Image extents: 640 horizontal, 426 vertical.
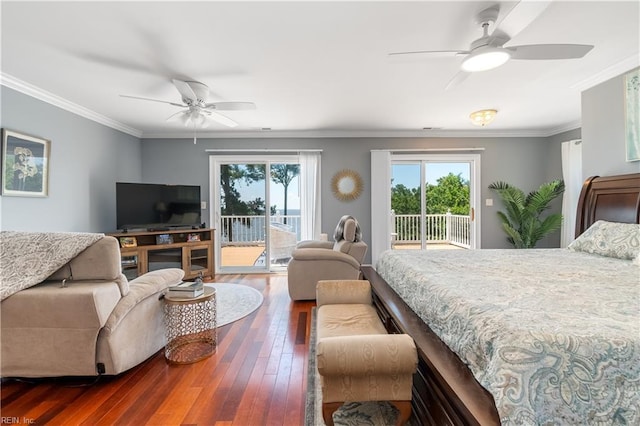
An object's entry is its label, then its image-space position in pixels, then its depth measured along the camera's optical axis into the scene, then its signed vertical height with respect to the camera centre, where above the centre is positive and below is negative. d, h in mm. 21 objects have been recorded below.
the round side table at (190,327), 2174 -910
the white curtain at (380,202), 4824 +268
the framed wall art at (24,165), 2734 +557
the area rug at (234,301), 3017 -1040
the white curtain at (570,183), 4207 +528
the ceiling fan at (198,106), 2739 +1188
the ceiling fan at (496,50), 1826 +1135
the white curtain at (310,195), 4836 +392
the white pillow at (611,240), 2207 -200
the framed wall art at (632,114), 2512 +943
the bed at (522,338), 890 -462
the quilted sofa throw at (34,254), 1737 -231
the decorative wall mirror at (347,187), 4934 +539
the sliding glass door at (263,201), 4969 +301
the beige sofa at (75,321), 1699 -649
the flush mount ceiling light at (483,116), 3613 +1325
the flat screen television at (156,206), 4035 +181
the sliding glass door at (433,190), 4953 +492
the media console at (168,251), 3984 -503
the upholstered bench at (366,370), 1254 -686
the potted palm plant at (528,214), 4363 +52
